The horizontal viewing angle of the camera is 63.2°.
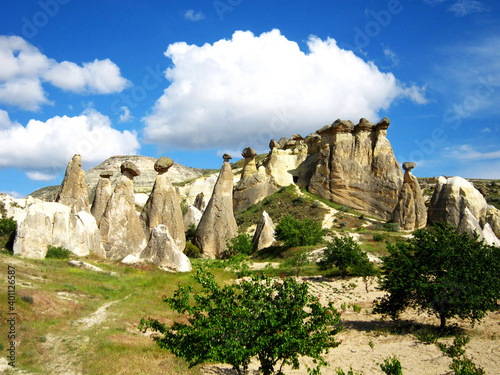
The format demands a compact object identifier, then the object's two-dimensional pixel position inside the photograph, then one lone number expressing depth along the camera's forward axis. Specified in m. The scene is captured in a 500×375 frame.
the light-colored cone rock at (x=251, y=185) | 37.81
